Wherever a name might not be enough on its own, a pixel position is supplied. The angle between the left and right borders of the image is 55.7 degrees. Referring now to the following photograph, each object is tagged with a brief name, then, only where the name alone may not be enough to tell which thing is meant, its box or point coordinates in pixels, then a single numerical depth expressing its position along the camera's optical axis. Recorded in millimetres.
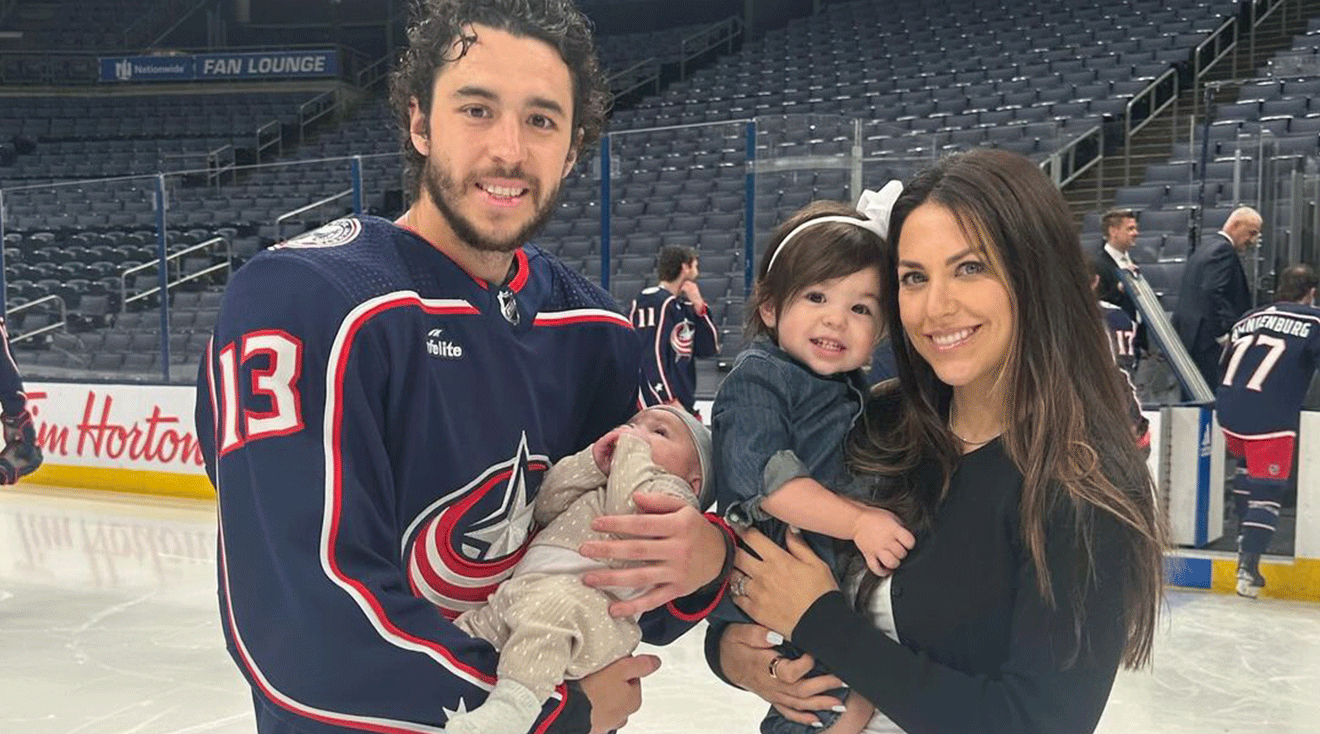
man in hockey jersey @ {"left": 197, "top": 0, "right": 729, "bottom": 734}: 1173
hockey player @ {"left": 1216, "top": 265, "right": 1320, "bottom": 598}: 5379
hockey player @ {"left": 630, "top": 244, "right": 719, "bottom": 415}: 6430
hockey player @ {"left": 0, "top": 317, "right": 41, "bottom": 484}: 5273
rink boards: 8258
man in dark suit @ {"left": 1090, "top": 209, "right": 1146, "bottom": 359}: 6137
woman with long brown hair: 1288
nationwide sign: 18875
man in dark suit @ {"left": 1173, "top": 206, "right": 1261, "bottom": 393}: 6160
